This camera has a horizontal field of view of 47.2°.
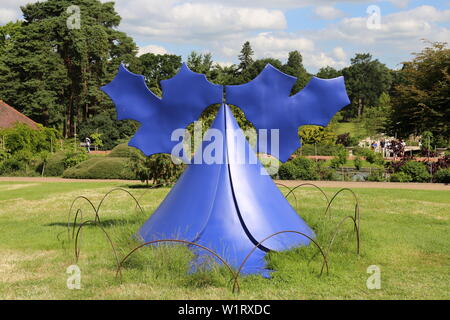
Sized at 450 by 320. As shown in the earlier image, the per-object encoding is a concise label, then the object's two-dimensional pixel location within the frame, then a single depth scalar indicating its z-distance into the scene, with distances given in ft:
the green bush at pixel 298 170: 68.95
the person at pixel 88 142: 115.99
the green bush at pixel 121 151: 80.33
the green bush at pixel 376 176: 67.77
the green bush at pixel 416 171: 65.57
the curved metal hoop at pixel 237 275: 20.17
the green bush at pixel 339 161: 74.79
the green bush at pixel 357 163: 76.74
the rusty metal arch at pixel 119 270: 20.99
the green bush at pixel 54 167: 79.56
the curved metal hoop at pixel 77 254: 26.12
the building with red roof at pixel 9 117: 109.19
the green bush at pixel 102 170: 73.67
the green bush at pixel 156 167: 57.41
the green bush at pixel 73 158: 79.87
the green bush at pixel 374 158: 75.72
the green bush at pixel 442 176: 64.69
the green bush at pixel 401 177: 65.82
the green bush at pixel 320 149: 104.63
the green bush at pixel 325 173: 69.56
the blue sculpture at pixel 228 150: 24.22
